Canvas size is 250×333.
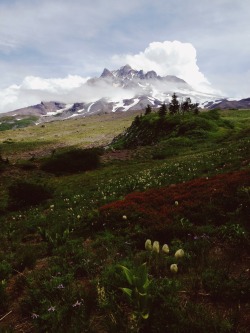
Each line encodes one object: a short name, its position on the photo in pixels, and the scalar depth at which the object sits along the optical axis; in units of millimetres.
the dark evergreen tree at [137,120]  75394
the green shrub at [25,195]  20891
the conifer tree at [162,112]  72062
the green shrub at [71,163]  37531
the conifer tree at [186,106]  88000
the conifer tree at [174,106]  85375
